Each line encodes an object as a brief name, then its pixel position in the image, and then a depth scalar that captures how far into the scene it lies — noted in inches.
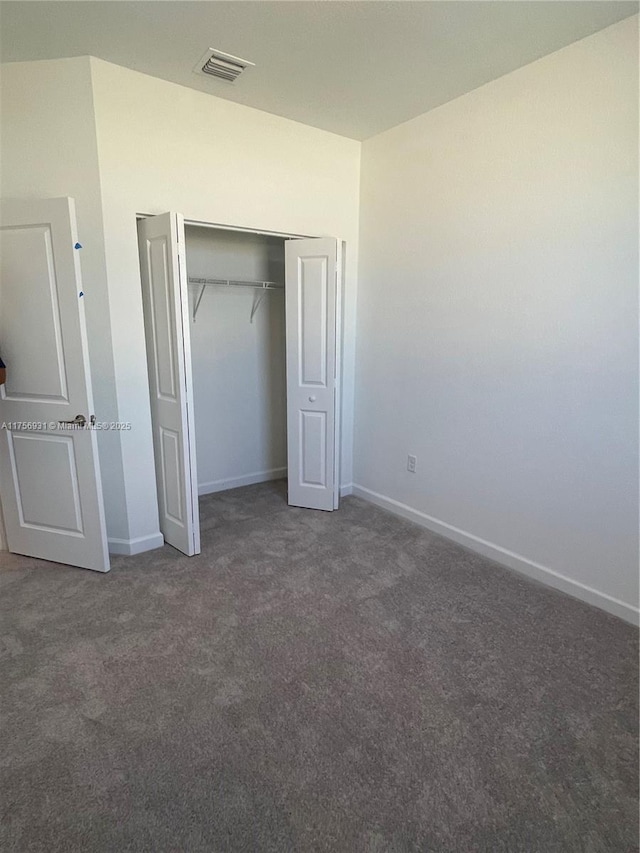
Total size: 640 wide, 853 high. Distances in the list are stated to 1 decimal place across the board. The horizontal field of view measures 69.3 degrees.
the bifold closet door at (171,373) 106.2
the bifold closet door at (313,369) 136.0
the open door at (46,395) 97.8
